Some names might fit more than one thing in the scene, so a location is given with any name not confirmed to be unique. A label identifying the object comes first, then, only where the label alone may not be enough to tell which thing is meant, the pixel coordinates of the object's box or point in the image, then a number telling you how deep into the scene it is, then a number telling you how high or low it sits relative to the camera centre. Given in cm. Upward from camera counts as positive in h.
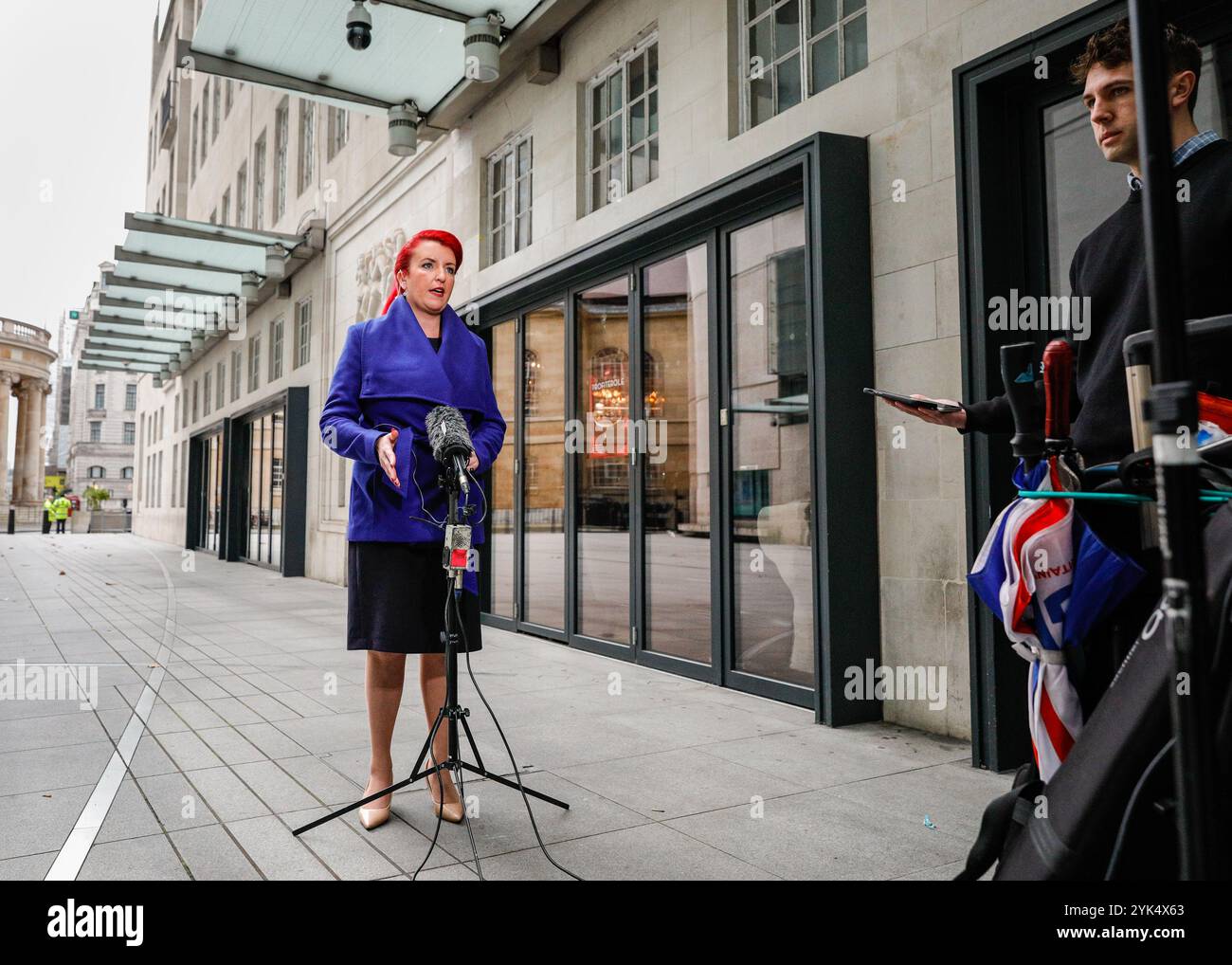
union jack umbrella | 167 -13
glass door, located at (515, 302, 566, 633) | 805 +50
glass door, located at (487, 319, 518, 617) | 902 +37
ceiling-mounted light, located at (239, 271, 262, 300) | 1630 +442
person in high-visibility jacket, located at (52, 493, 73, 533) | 3628 +81
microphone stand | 278 -33
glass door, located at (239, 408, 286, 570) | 1712 +78
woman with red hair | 308 +14
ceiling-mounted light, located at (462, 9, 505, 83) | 802 +426
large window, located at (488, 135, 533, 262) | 891 +333
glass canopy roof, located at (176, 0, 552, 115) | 801 +460
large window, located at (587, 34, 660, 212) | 708 +327
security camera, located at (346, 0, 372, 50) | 791 +436
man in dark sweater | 187 +58
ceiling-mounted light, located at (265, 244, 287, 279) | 1478 +440
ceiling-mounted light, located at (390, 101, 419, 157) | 991 +438
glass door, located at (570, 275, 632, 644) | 714 +51
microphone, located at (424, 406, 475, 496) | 280 +25
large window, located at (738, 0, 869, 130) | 525 +292
